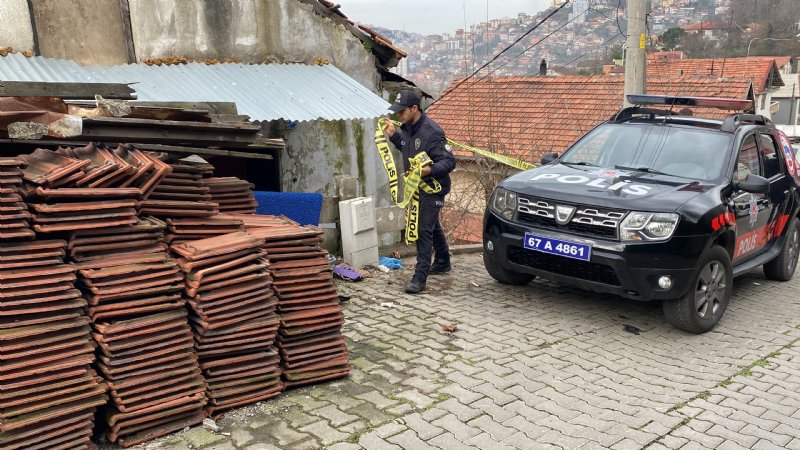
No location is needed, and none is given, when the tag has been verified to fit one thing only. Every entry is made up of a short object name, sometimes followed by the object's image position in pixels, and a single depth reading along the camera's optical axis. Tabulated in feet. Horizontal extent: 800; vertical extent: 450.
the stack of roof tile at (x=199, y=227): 13.41
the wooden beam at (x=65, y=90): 13.87
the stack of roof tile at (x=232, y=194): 15.49
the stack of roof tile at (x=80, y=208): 11.34
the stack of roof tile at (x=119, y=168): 11.84
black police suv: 17.66
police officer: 20.88
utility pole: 29.94
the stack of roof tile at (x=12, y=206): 10.97
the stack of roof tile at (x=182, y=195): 13.19
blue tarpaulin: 21.38
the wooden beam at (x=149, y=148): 12.75
